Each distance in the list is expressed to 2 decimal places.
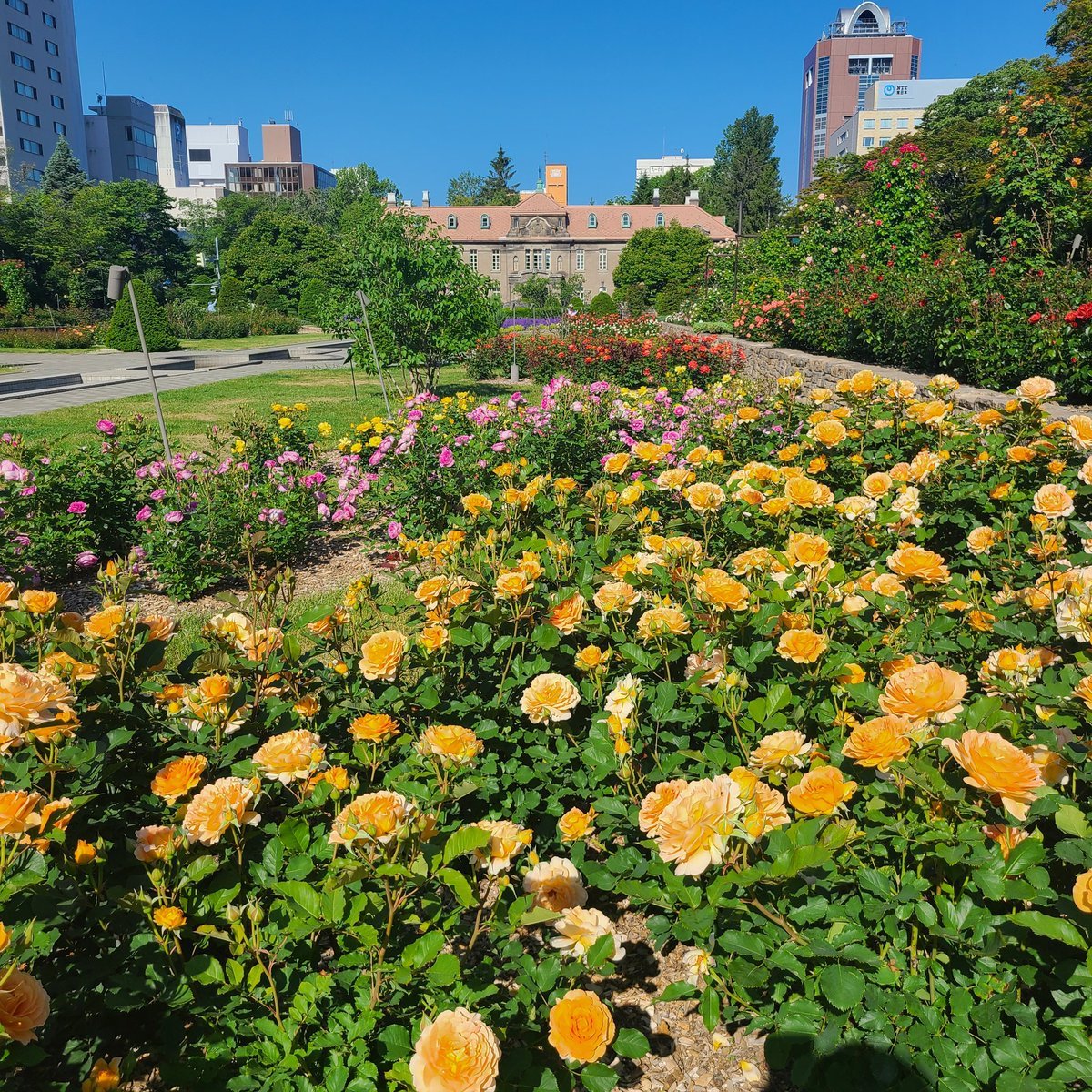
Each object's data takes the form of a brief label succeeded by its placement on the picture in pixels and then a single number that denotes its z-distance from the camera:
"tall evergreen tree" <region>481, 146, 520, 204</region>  74.00
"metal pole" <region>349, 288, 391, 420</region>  9.97
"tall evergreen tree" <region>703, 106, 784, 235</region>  63.62
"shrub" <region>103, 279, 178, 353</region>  23.25
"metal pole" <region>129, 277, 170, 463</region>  5.26
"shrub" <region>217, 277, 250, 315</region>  37.72
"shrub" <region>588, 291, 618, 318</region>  26.52
